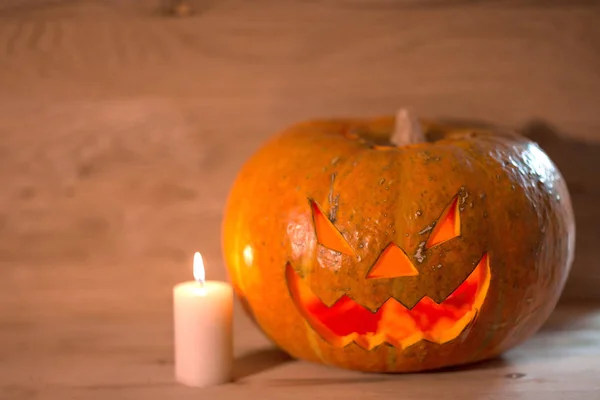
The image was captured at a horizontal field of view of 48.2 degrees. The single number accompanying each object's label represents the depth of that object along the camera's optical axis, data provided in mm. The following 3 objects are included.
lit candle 862
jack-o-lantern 813
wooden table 834
